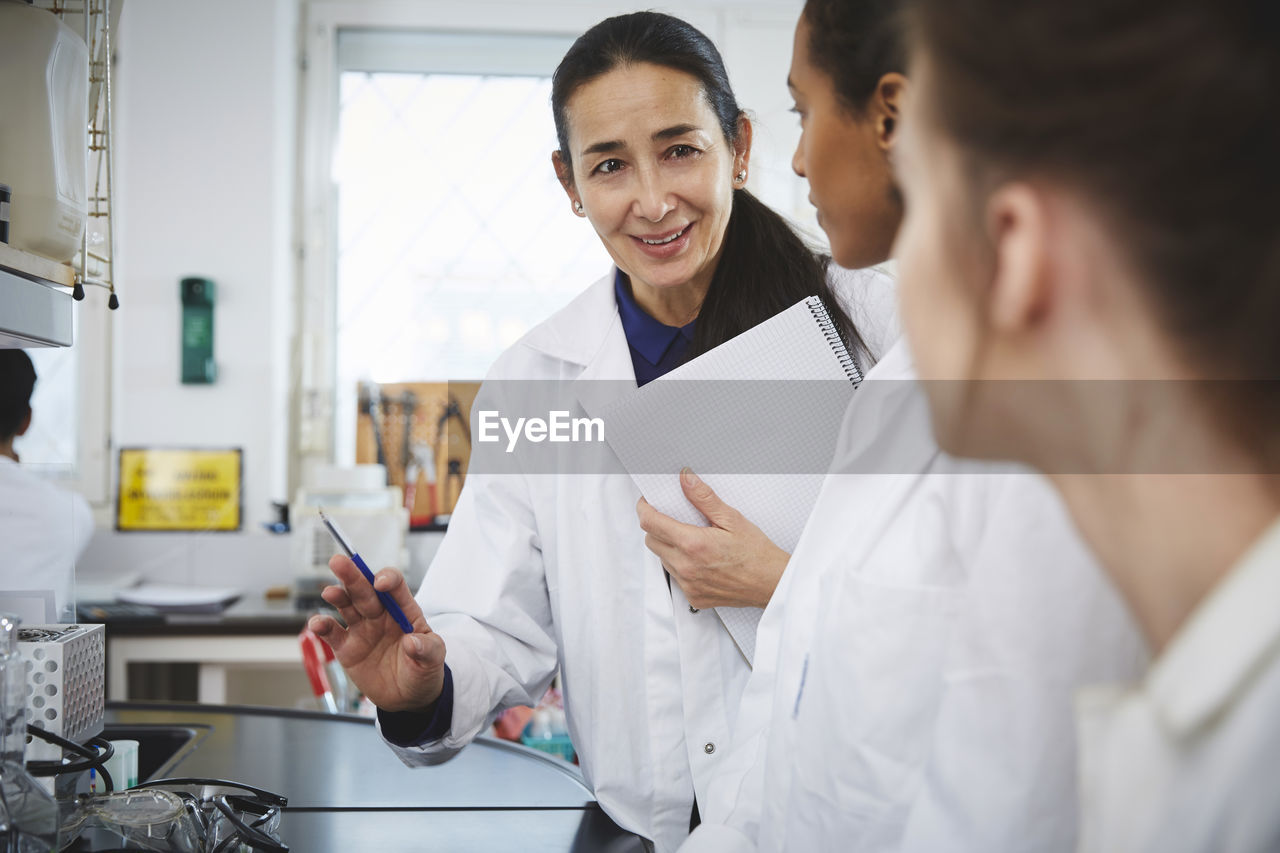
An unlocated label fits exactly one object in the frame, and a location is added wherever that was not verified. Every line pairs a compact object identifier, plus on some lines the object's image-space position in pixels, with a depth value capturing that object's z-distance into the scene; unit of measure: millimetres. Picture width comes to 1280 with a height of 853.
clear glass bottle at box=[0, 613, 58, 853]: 688
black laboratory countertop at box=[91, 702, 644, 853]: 1079
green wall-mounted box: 3129
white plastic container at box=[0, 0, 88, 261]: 866
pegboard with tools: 3361
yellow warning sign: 3199
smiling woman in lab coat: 1200
